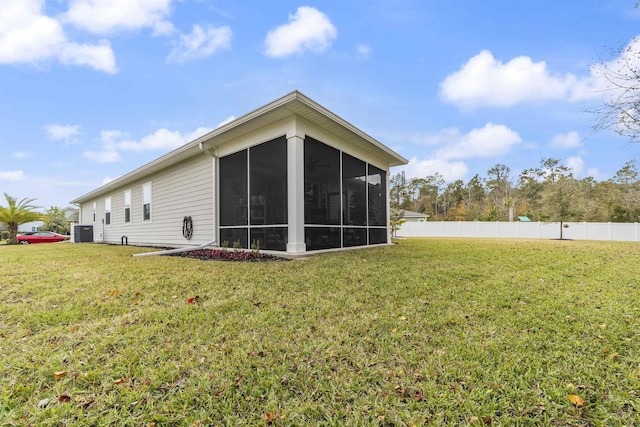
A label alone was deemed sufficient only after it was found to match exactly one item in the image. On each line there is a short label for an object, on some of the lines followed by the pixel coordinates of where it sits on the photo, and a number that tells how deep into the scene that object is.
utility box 15.53
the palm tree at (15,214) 15.91
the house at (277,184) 6.54
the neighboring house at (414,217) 27.58
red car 18.56
